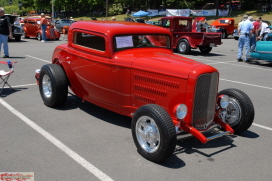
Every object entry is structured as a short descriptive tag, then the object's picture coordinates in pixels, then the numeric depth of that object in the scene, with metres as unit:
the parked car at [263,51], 11.60
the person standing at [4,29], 11.32
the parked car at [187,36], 14.84
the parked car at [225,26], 25.51
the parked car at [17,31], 19.69
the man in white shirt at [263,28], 15.45
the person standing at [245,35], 12.26
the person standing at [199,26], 18.62
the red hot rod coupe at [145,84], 4.02
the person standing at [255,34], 13.28
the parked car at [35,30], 20.77
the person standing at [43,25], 18.80
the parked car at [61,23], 27.98
